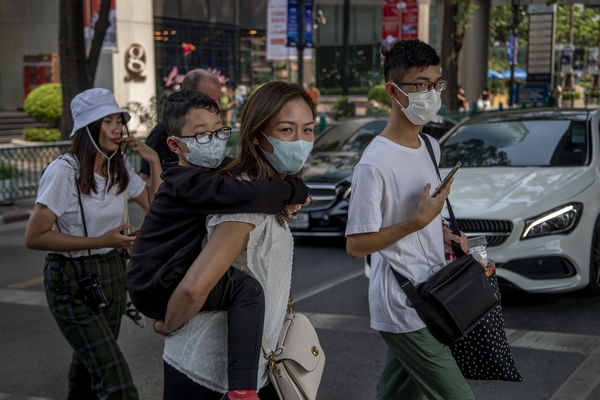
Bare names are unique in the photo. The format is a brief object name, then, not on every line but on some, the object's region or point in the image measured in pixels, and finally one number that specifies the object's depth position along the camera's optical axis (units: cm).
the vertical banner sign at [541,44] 3409
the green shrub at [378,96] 3061
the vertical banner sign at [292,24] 2173
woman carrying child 236
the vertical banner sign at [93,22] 2598
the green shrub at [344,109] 2650
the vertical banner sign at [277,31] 2458
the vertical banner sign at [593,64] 6000
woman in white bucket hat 376
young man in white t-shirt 310
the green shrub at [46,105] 2402
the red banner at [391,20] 2125
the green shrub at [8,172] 1411
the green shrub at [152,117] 2133
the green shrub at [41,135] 2144
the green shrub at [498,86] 6354
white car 664
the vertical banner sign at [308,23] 2175
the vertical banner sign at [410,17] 2088
